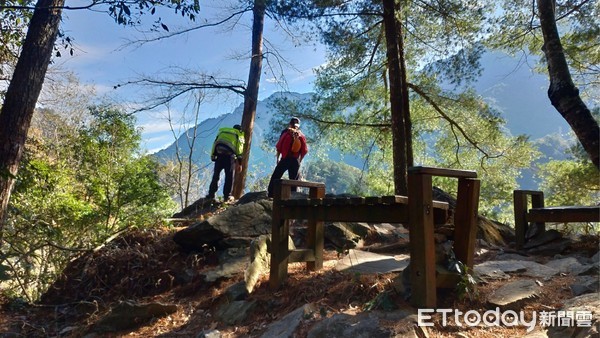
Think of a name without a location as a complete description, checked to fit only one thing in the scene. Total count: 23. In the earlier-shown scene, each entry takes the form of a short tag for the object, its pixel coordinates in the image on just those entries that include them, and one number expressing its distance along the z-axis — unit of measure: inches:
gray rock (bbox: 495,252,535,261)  178.5
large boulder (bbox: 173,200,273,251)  209.3
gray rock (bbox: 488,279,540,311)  110.3
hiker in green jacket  334.0
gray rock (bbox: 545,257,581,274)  148.7
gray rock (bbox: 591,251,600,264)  156.4
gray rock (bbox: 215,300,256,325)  137.4
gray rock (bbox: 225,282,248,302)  151.7
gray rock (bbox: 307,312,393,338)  98.0
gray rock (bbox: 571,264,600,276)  137.5
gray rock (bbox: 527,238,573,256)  190.9
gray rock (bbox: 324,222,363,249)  224.7
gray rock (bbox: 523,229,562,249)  202.7
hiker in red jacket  320.5
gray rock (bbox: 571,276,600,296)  117.4
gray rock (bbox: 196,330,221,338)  122.4
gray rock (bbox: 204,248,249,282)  179.9
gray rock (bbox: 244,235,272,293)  158.1
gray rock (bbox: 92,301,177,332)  151.9
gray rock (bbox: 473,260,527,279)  138.1
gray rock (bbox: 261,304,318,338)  112.7
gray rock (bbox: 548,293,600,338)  84.8
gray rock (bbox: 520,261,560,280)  141.1
